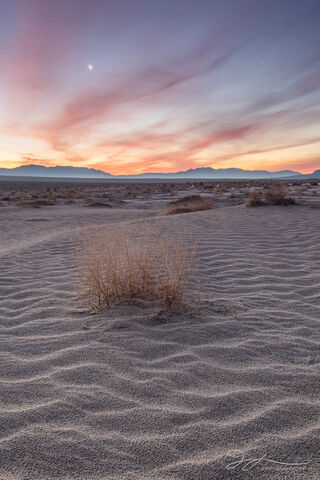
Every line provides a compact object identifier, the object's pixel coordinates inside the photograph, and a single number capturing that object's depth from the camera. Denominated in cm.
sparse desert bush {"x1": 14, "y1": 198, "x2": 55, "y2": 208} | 1709
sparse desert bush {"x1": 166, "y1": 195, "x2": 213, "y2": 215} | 1284
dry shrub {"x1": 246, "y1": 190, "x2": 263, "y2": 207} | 1208
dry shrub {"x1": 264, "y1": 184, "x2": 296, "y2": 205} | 1212
